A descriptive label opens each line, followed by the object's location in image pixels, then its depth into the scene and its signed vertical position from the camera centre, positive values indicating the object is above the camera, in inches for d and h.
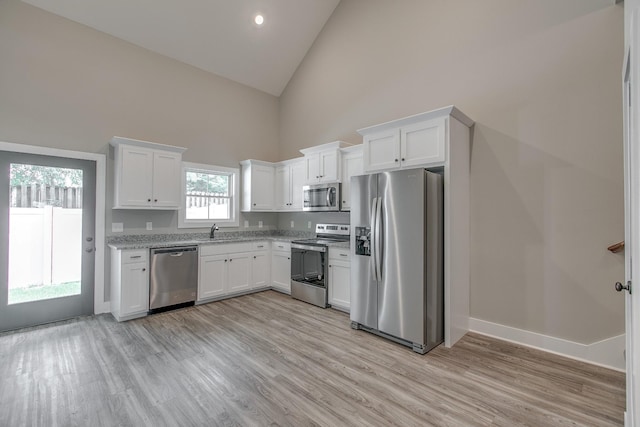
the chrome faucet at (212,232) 198.2 -10.5
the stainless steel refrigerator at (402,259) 114.9 -17.4
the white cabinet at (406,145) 121.7 +32.7
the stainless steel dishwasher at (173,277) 157.2 -33.9
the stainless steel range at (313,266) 168.4 -29.8
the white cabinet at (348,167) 171.5 +30.2
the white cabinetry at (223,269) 174.9 -33.4
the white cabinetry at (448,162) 120.3 +24.7
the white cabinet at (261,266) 198.4 -34.2
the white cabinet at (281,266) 194.1 -34.0
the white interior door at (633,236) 49.4 -3.5
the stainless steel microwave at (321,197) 180.9 +13.0
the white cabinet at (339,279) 157.2 -34.1
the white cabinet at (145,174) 156.2 +24.0
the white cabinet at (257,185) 215.6 +23.9
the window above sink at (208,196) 197.2 +15.0
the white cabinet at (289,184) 209.5 +24.9
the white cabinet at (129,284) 146.9 -35.0
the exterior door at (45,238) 135.0 -11.0
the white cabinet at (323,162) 179.3 +35.4
